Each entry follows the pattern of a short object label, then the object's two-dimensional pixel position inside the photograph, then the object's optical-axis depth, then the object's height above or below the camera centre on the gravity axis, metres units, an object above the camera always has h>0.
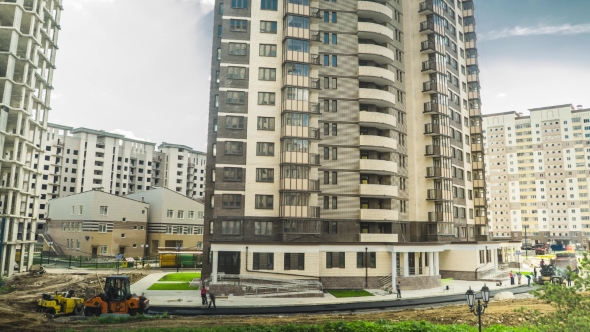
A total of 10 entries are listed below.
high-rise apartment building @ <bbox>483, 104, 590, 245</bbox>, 128.12 +21.15
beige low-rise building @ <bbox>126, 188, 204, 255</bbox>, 85.25 +1.18
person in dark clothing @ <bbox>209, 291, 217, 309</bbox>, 33.41 -5.87
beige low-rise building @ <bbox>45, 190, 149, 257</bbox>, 77.06 -0.10
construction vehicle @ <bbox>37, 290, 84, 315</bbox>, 29.00 -5.77
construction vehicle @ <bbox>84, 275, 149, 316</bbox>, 29.08 -5.40
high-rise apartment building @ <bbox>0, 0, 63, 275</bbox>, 46.91 +14.49
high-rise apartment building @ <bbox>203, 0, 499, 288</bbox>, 47.25 +10.70
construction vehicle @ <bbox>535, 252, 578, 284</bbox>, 53.60 -4.97
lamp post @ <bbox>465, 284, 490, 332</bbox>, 20.27 -3.21
